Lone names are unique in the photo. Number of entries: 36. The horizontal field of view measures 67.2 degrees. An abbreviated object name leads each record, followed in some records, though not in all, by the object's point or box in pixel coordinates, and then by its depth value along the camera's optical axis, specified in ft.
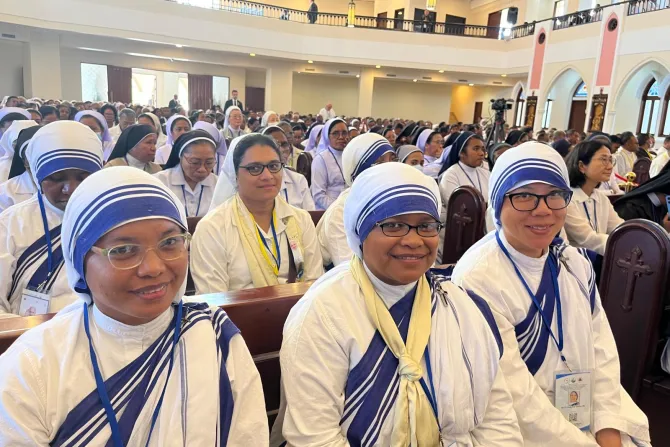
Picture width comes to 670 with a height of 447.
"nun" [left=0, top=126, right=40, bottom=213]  11.09
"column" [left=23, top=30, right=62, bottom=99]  54.24
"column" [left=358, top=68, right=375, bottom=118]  71.31
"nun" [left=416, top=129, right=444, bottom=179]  24.80
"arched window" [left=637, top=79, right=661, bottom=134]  51.11
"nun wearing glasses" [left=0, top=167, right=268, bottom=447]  4.07
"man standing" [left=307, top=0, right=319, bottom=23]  65.62
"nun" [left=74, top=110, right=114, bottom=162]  21.67
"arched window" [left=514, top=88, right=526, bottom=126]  70.33
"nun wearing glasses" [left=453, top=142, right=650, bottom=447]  6.27
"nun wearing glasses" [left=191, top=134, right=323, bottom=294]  8.15
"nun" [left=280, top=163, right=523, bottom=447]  4.94
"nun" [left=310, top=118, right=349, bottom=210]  18.16
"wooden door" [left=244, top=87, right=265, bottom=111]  77.36
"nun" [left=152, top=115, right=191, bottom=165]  20.81
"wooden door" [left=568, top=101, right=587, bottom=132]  61.72
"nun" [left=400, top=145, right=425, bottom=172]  16.34
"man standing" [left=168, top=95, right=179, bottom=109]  49.52
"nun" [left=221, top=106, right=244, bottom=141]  28.58
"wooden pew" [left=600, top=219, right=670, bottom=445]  8.55
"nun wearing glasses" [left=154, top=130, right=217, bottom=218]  12.66
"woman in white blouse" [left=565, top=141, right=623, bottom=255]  11.92
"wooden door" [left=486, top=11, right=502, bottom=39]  72.84
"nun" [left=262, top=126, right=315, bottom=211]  15.28
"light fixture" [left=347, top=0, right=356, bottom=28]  67.51
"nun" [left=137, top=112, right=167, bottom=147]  24.08
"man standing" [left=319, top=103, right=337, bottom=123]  55.15
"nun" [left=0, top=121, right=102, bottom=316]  7.07
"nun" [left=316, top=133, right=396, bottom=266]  9.95
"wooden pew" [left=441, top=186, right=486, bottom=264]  13.04
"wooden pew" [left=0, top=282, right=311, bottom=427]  6.33
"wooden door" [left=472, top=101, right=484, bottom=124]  84.12
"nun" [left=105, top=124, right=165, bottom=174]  14.96
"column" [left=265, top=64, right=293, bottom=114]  67.82
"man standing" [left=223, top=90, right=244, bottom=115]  47.80
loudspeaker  71.92
